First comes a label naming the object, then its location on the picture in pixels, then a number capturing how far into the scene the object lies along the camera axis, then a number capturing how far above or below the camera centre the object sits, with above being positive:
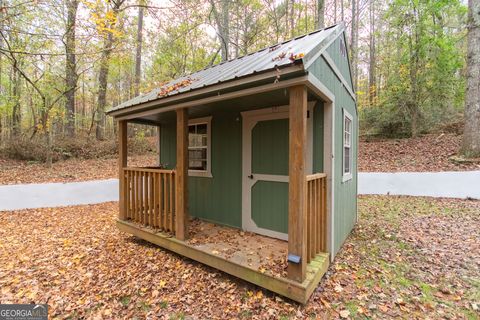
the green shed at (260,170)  2.35 -0.17
